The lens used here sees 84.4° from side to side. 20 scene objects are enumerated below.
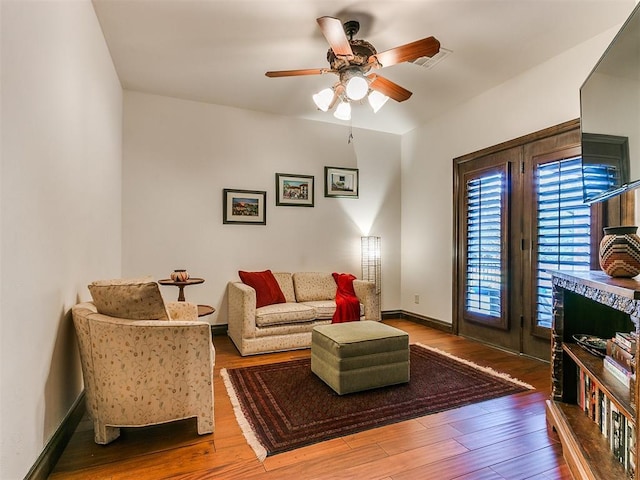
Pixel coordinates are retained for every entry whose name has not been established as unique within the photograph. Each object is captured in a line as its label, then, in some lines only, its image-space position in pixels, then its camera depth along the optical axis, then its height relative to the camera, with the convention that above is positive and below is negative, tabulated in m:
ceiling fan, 2.26 +1.27
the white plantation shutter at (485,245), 3.69 -0.04
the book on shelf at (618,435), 1.47 -0.83
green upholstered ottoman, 2.50 -0.86
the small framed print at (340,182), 4.81 +0.81
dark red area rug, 2.05 -1.11
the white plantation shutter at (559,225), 2.91 +0.14
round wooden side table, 3.26 -0.42
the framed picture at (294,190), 4.54 +0.66
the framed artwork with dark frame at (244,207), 4.26 +0.41
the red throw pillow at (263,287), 3.90 -0.53
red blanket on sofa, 3.82 -0.74
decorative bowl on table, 3.33 -0.34
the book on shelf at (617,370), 1.50 -0.58
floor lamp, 4.95 -0.26
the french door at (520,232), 2.98 +0.09
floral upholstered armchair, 1.85 -0.65
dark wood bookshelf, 1.34 -0.61
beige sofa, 3.49 -0.77
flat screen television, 1.59 +0.64
